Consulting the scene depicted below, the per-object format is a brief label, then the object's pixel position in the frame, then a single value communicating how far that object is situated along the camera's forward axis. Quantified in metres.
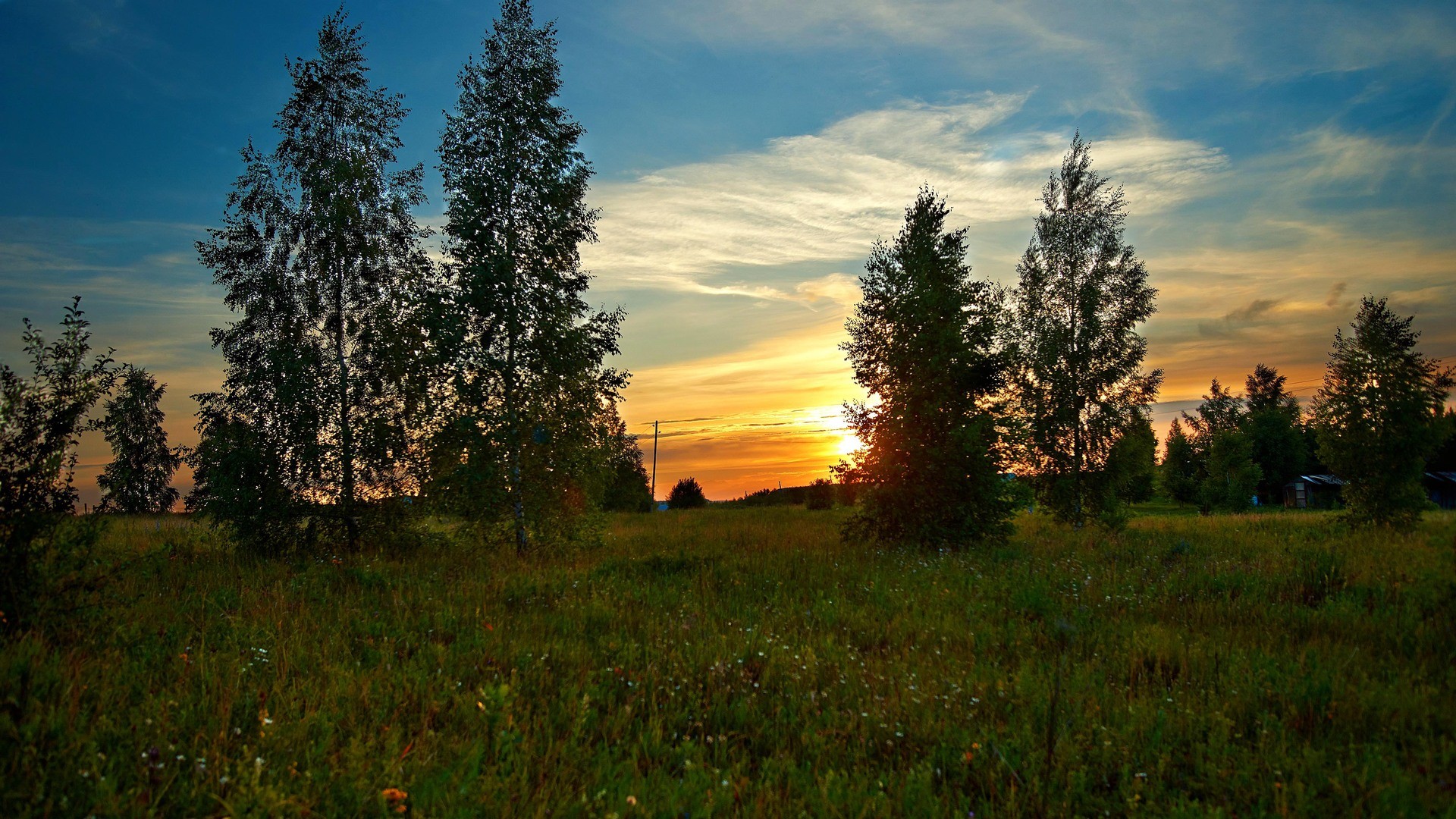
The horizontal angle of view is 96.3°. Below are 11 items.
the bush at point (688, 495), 45.16
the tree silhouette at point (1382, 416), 17.20
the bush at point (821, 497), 36.94
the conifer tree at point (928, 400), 14.71
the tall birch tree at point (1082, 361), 22.53
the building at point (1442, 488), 65.31
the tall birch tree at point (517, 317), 13.66
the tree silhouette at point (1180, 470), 67.06
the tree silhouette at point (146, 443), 35.81
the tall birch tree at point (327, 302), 13.23
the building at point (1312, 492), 60.84
